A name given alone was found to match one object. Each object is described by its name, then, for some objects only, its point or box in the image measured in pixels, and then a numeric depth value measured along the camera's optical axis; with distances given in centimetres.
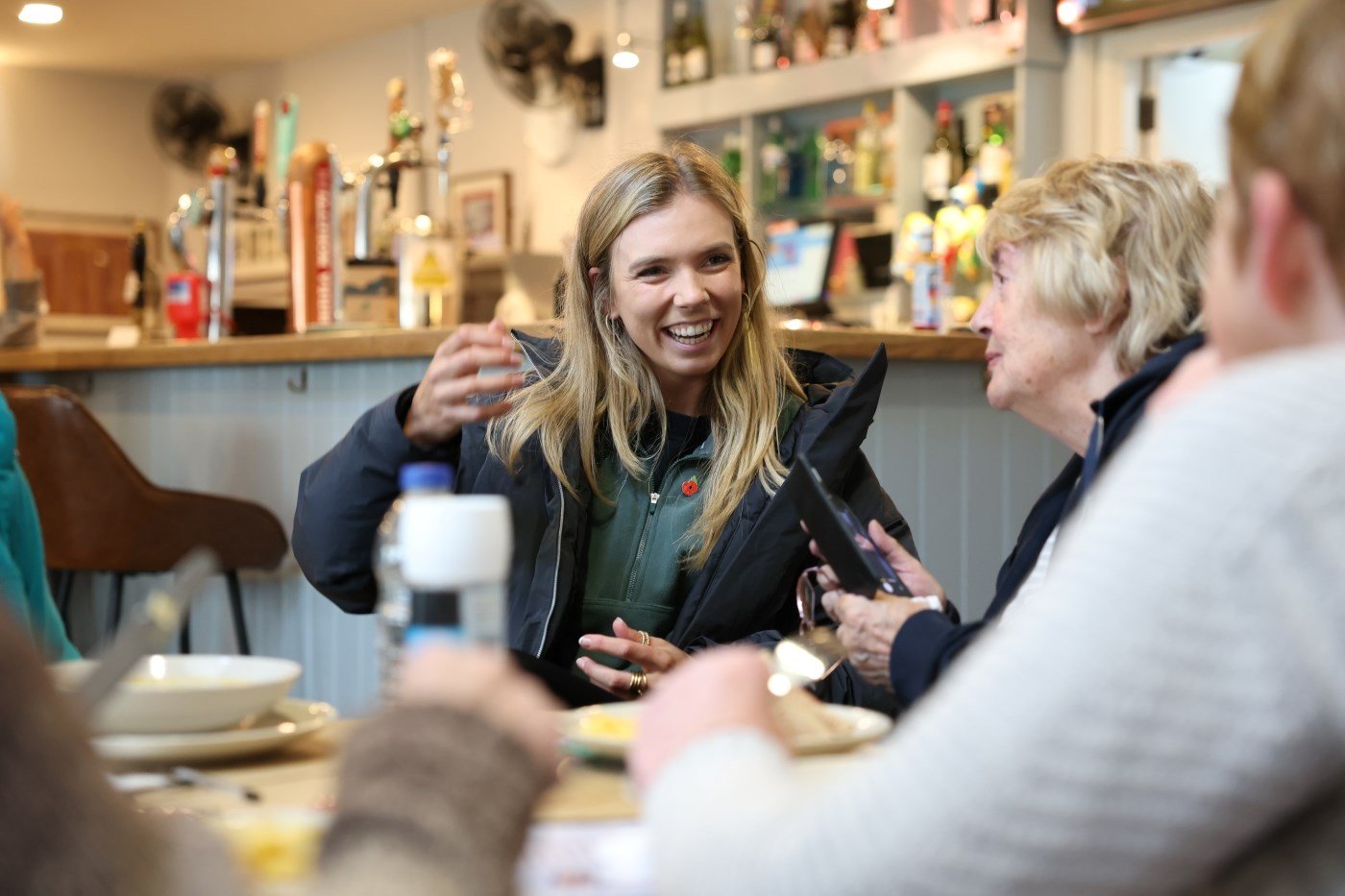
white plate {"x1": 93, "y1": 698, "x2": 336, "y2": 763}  103
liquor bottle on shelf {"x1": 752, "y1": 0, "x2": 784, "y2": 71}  570
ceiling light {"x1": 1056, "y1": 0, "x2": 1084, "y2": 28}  462
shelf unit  473
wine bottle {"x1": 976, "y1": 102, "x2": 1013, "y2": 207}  489
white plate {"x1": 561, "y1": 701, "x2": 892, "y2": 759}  104
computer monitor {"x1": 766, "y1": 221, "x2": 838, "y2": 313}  530
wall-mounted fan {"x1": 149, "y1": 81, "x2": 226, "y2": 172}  905
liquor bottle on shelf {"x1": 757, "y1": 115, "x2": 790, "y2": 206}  578
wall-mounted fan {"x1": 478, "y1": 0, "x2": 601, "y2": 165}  664
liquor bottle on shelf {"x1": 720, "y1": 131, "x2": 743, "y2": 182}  597
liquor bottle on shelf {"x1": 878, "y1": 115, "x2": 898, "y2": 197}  537
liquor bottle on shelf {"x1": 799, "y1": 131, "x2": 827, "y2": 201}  571
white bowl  102
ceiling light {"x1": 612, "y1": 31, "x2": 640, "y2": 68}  599
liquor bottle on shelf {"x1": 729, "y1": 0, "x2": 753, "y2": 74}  577
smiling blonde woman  196
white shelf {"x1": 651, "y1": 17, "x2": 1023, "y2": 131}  481
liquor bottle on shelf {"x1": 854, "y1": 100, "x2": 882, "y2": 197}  543
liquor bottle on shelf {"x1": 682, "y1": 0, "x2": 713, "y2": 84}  604
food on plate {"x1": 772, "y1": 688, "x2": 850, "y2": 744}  108
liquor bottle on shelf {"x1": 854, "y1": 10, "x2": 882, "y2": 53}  528
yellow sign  369
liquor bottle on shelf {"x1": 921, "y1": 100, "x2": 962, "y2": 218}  514
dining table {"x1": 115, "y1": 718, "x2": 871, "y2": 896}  80
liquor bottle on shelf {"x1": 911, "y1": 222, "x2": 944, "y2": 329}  331
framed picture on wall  723
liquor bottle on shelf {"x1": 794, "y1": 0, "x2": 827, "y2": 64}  558
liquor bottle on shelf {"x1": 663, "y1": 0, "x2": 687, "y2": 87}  615
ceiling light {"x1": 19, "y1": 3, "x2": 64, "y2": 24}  712
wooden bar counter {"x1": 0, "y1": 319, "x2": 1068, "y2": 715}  287
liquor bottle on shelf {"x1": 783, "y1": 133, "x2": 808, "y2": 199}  579
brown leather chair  333
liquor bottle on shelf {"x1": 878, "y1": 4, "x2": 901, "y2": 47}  518
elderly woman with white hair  157
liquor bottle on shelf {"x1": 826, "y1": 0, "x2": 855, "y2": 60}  544
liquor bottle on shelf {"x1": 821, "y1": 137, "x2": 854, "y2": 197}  562
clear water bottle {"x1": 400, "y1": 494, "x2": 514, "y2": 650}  81
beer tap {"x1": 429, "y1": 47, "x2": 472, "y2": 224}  429
